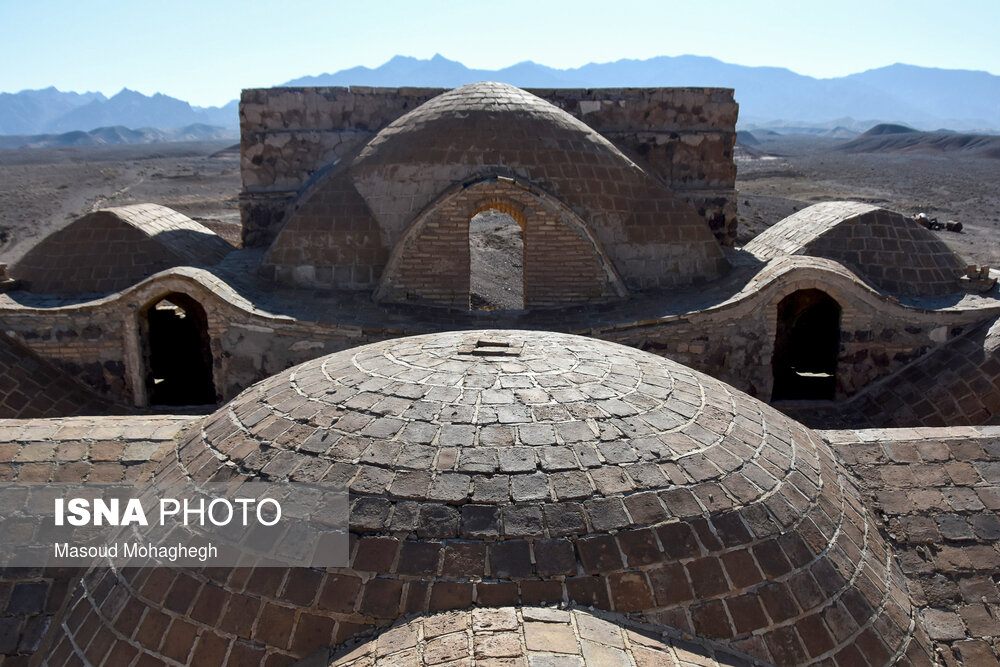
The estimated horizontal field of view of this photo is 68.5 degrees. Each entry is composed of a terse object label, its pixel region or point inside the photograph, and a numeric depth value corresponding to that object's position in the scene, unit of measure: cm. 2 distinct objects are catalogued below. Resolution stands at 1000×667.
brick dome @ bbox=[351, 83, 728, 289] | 1133
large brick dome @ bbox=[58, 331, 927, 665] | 363
